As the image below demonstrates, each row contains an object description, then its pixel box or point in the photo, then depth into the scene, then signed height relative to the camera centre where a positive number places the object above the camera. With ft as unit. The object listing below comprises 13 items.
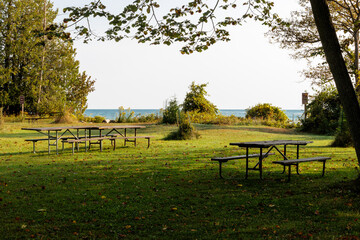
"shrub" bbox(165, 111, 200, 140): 59.16 -2.77
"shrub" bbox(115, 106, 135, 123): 98.68 -0.55
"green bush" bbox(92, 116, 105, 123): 111.62 -1.69
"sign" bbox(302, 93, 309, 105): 85.30 +4.34
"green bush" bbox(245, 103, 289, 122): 100.34 +0.89
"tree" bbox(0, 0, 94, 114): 114.52 +17.01
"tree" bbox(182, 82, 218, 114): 97.50 +3.72
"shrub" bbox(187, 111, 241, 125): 92.03 -0.76
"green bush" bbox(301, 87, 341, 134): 77.68 +0.89
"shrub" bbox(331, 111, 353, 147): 48.75 -2.60
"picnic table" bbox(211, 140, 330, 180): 23.64 -1.91
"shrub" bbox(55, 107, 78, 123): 95.28 -1.31
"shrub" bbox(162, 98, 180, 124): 83.37 +0.59
